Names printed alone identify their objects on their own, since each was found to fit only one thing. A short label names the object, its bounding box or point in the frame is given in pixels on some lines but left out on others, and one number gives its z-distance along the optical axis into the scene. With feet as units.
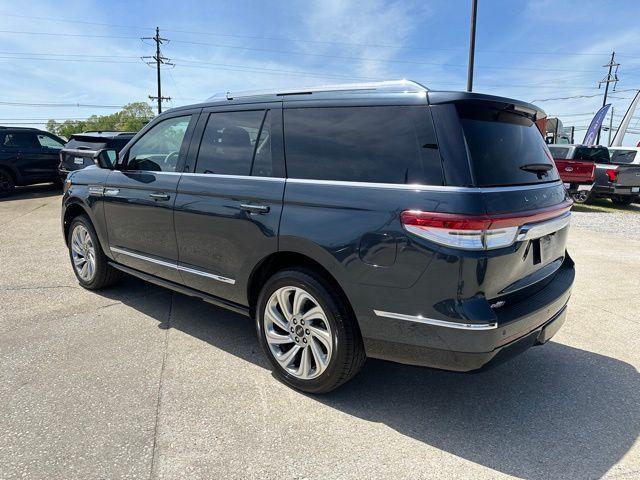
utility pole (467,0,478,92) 40.81
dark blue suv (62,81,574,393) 7.66
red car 46.63
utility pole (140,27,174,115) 172.35
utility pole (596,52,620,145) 181.34
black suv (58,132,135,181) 36.52
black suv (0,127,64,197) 41.16
